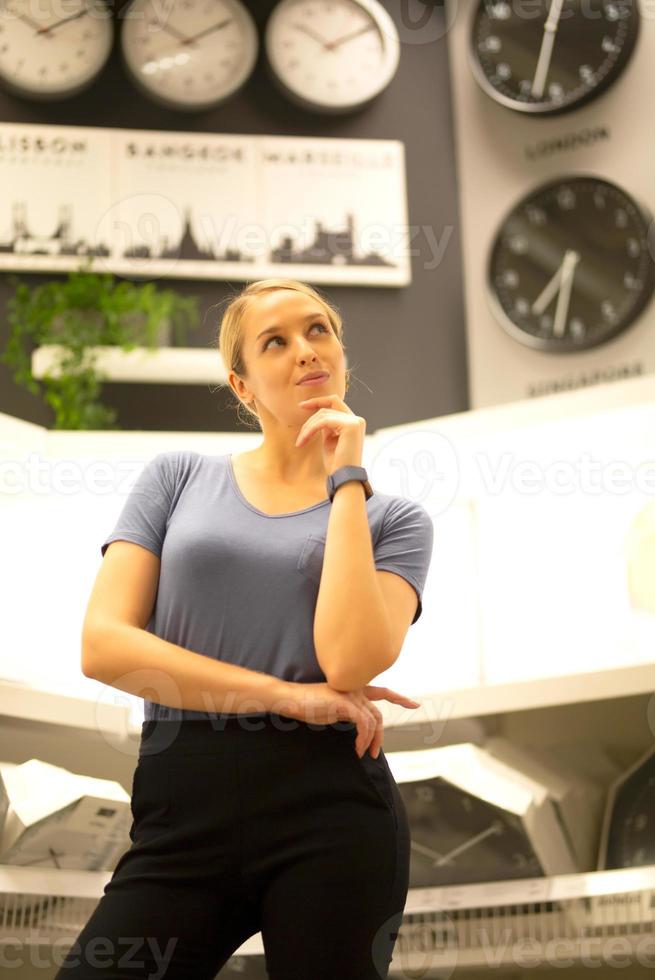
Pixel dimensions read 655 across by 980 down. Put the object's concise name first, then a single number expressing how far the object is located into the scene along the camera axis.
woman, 0.98
